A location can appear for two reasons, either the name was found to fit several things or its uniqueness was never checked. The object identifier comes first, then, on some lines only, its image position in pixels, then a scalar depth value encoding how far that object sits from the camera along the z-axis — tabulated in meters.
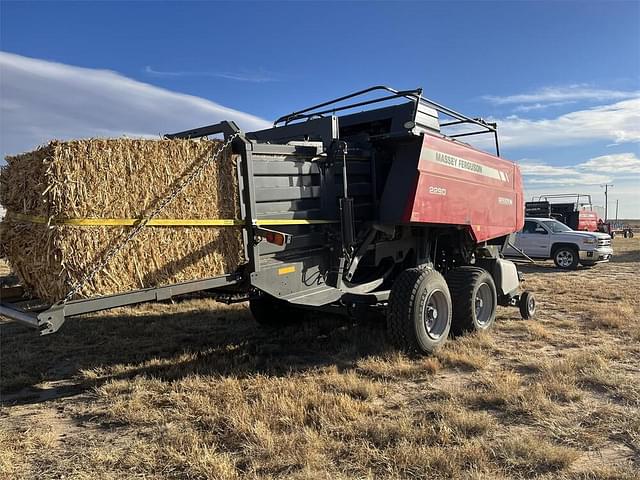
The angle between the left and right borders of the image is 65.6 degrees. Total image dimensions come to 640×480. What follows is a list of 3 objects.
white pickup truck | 15.45
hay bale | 3.40
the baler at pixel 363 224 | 4.32
